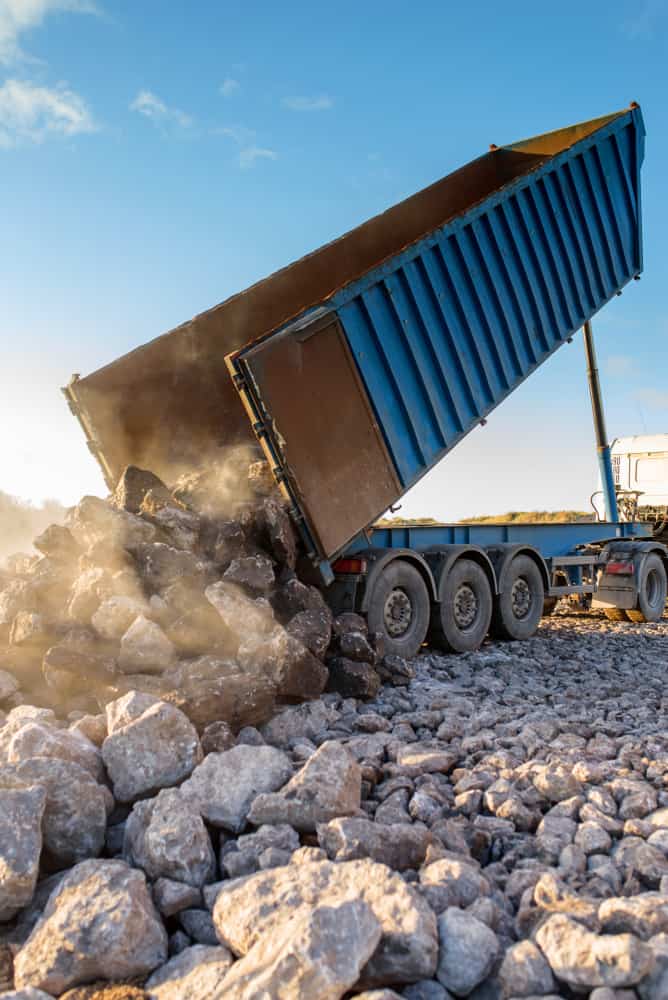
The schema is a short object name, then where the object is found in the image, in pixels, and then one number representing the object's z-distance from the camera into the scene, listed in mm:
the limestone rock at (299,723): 4605
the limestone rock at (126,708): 3777
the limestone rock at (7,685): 4762
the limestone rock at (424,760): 3896
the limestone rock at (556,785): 3561
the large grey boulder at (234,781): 3213
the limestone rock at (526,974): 2232
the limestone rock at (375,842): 2854
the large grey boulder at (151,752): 3479
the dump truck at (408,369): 6273
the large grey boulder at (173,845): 2854
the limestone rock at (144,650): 4758
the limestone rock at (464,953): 2299
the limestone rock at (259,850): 2881
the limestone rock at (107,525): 5629
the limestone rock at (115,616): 5000
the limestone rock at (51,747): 3439
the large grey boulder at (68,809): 3111
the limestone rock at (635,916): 2420
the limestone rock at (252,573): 5449
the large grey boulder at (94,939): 2443
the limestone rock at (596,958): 2166
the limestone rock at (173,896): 2725
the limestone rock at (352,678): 5434
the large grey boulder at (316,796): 3119
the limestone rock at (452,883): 2592
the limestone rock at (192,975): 2285
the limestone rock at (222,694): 4238
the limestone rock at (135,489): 6242
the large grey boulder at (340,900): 2279
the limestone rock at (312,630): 5258
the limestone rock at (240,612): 5086
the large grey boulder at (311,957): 2074
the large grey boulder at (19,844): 2742
